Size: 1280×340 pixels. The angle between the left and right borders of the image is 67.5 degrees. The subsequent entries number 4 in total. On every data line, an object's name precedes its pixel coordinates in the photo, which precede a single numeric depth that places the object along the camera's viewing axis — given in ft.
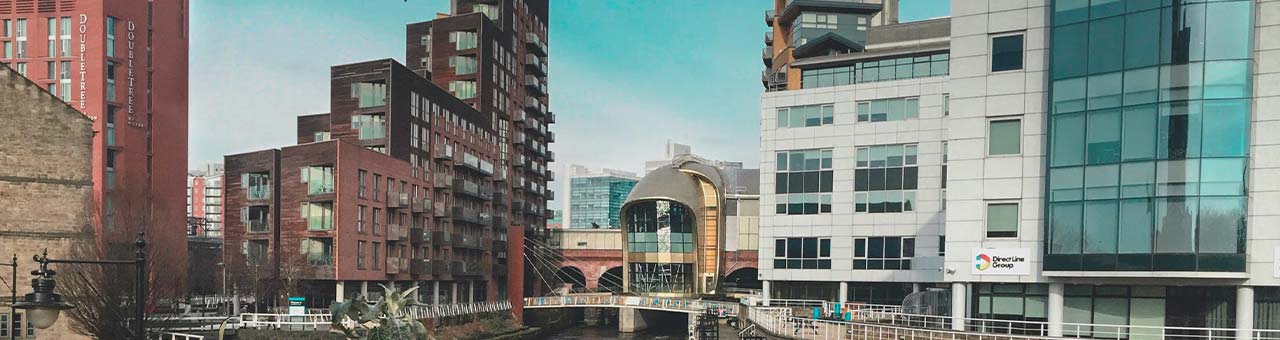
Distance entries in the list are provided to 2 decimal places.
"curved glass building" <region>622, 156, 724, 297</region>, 274.16
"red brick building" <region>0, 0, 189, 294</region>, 183.73
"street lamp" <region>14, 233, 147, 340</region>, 39.24
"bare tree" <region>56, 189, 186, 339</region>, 106.32
